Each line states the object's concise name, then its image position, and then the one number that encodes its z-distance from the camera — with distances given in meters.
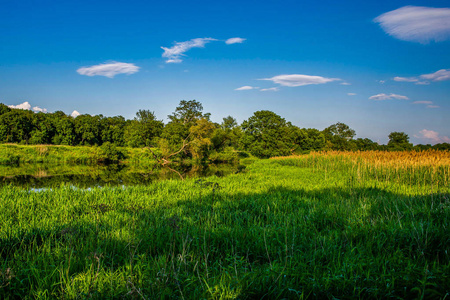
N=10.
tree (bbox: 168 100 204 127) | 81.25
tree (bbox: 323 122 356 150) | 65.31
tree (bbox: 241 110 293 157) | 47.74
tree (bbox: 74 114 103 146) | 64.81
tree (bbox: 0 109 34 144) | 55.75
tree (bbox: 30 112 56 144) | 58.38
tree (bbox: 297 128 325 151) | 54.44
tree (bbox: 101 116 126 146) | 69.18
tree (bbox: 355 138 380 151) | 64.06
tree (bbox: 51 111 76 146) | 61.62
